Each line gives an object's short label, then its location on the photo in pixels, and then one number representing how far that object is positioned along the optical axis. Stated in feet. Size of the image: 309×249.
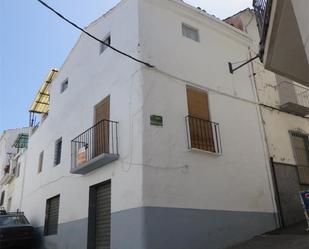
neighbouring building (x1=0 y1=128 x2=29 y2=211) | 47.82
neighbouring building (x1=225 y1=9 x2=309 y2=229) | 28.07
